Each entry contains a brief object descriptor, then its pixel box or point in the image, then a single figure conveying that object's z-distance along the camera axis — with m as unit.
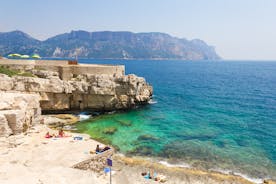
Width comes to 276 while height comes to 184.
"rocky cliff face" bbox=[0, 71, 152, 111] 35.86
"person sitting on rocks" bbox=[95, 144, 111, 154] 20.03
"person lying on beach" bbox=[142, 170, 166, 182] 18.98
